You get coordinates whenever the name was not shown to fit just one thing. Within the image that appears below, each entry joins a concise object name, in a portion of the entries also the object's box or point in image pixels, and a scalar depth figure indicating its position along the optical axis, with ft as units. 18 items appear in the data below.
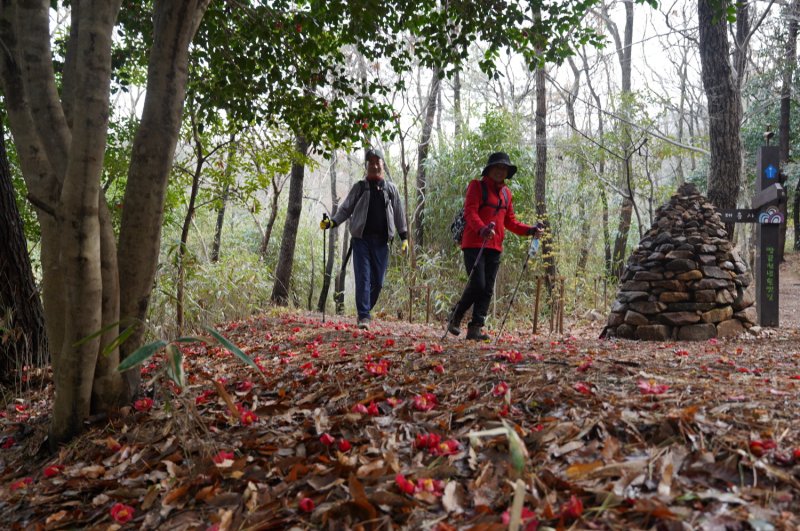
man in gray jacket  16.87
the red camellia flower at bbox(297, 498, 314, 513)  4.84
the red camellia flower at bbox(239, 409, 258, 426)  7.07
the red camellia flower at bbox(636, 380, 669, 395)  6.70
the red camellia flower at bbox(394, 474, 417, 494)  4.78
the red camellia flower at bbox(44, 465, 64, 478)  6.46
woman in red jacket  14.10
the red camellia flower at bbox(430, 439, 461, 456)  5.50
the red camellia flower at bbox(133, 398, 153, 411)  7.93
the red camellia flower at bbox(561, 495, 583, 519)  4.14
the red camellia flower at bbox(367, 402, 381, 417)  6.81
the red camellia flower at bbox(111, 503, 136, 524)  5.31
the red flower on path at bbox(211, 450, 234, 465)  5.93
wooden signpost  18.17
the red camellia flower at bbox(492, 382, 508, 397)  7.11
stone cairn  16.01
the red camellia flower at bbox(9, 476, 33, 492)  6.42
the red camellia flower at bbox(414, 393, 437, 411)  6.86
